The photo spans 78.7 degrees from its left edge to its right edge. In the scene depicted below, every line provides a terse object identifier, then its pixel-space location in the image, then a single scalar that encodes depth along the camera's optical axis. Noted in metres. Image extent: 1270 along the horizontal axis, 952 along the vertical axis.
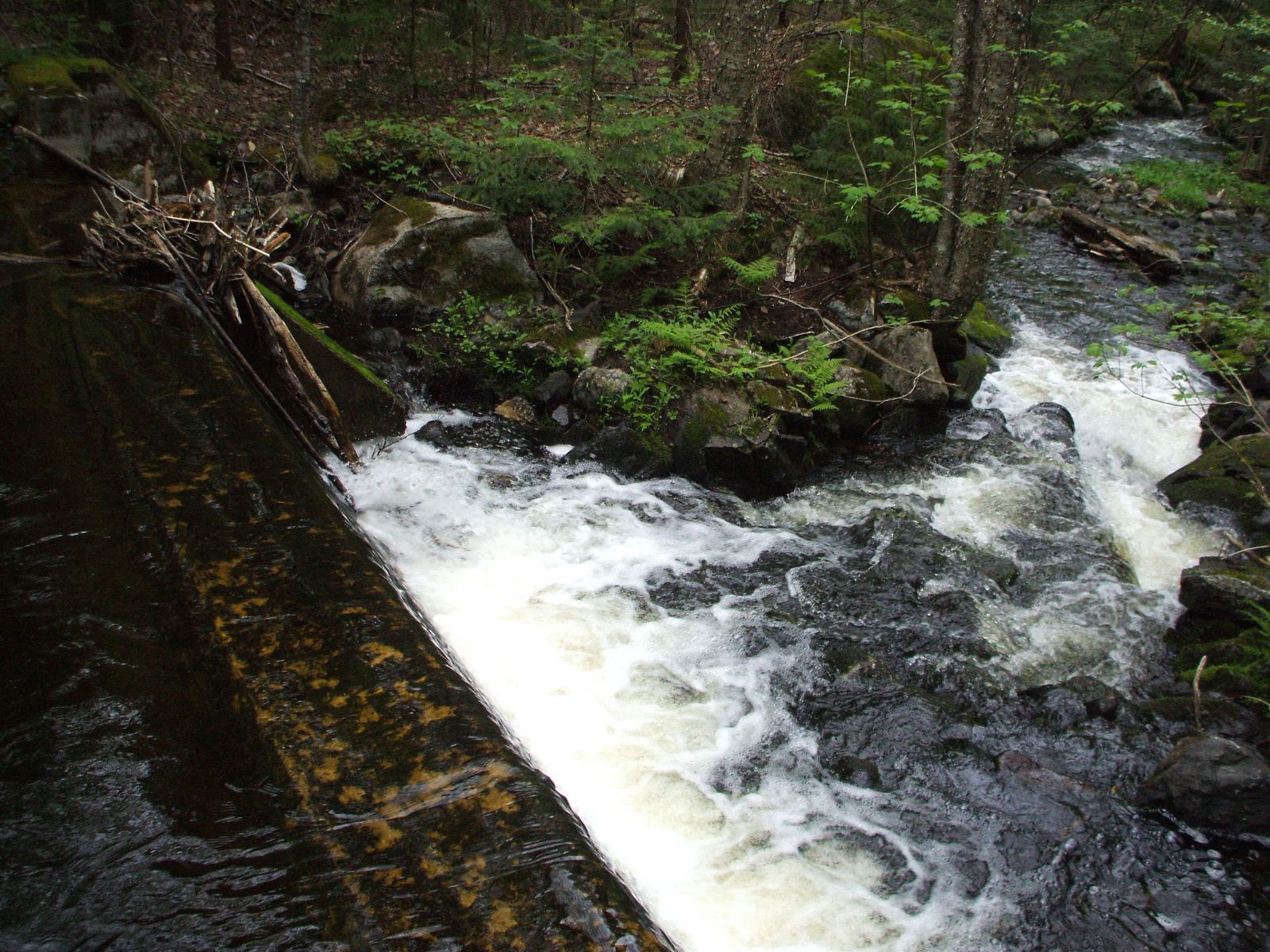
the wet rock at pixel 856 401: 7.97
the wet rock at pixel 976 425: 8.44
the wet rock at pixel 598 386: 7.63
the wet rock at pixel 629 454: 7.30
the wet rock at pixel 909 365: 8.25
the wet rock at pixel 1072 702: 4.84
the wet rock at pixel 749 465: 7.14
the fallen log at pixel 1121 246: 12.79
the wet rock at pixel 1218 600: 5.44
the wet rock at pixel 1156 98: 23.27
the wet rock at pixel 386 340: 8.38
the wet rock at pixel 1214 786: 4.01
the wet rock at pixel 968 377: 8.90
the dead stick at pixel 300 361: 6.13
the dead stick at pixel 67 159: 8.49
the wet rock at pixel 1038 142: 19.30
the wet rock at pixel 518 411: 7.89
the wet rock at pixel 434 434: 7.46
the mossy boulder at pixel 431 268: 8.82
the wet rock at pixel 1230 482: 6.78
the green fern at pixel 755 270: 8.73
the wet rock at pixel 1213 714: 4.59
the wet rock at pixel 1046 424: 8.45
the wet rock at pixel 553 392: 7.98
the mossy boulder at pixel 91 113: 9.12
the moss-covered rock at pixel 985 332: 10.03
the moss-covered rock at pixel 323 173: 10.48
